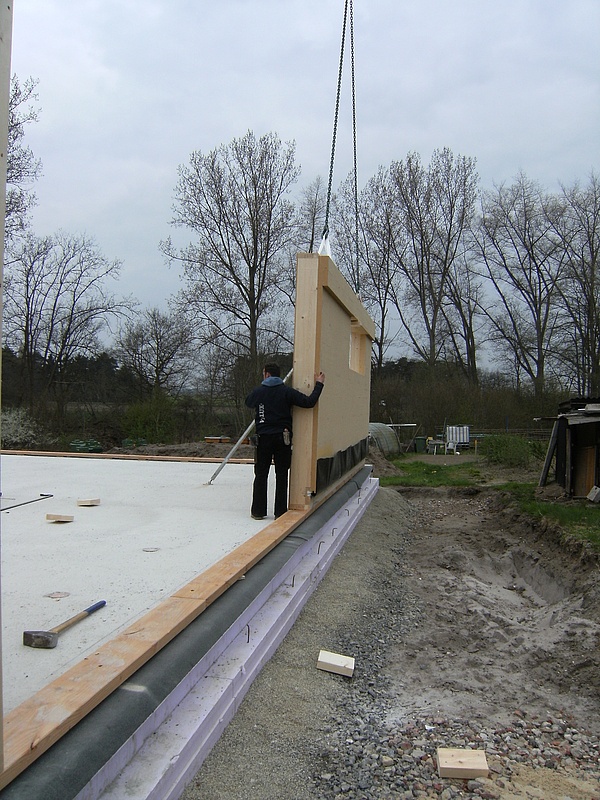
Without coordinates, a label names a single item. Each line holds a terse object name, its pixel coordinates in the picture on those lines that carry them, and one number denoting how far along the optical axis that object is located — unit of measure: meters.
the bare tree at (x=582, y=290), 25.95
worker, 4.87
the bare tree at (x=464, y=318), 29.22
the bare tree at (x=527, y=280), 27.95
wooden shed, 8.32
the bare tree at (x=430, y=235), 28.84
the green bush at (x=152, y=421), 20.00
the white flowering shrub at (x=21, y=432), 18.53
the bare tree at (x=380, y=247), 28.64
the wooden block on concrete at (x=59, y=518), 4.77
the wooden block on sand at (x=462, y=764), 2.38
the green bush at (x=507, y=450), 14.41
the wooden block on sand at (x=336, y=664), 3.24
